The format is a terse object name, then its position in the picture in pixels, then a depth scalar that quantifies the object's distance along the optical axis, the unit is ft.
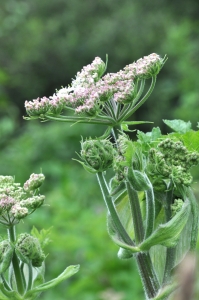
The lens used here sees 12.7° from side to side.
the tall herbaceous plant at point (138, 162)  2.97
